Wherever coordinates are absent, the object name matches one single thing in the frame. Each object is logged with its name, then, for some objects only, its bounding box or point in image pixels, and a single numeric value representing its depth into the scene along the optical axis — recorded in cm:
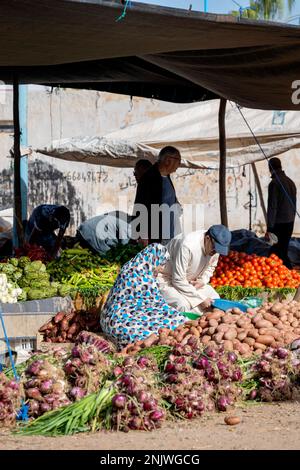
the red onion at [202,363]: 894
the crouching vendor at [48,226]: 1777
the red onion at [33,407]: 842
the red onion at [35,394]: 849
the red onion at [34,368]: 866
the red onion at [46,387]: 851
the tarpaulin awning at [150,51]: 1078
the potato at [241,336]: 1053
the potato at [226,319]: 1092
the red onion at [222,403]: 883
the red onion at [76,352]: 883
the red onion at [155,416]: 808
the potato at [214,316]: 1110
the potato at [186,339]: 1006
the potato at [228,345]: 1021
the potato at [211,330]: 1075
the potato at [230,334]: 1047
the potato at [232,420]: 819
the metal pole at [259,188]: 3126
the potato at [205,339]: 1057
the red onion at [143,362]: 899
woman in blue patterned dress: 1155
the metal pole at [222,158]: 2115
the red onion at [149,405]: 811
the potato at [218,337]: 1045
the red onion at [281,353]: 934
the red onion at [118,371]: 871
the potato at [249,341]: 1043
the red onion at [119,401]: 799
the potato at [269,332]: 1058
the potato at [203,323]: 1106
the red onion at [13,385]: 837
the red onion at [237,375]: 910
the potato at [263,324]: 1074
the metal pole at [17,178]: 1932
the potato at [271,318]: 1096
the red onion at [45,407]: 839
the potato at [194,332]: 1081
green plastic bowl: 1200
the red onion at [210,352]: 912
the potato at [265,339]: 1047
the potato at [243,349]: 1020
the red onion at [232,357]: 924
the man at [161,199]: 1563
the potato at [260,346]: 1037
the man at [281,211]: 2034
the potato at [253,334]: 1054
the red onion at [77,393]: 851
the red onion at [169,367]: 880
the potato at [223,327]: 1065
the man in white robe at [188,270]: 1248
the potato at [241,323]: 1077
